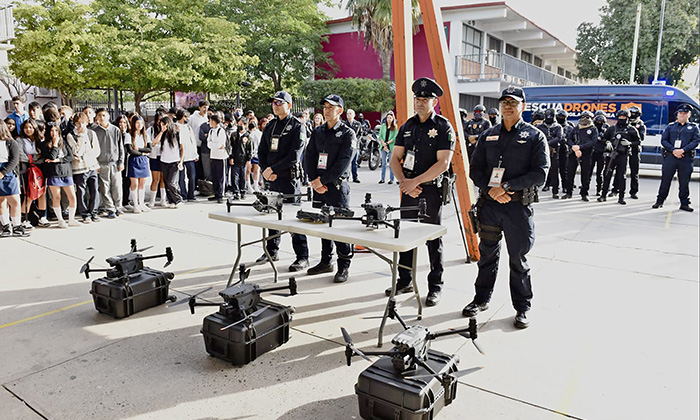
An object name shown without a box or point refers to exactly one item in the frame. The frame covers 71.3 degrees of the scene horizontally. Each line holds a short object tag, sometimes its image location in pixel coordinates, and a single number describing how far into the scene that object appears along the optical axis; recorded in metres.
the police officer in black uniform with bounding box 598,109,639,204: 10.42
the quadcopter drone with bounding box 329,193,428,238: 3.81
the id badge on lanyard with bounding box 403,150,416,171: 4.57
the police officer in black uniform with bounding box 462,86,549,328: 3.98
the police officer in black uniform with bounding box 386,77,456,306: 4.40
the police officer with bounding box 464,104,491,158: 11.41
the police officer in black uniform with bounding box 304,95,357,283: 5.07
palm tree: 23.80
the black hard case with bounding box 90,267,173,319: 4.09
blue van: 14.50
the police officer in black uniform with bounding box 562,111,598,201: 11.08
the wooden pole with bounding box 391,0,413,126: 5.73
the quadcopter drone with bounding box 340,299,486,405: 2.58
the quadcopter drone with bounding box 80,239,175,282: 4.14
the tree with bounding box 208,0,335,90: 27.27
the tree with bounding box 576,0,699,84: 29.41
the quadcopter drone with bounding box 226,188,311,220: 4.38
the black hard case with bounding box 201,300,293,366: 3.32
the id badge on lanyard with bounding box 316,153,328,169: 5.18
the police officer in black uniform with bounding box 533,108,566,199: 11.41
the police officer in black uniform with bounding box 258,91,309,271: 5.47
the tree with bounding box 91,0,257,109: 19.84
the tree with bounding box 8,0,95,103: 18.70
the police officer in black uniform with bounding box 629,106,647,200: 10.50
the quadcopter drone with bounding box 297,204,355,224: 4.04
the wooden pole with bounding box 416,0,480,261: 5.69
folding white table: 3.47
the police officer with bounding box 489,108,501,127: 11.86
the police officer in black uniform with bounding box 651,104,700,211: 9.27
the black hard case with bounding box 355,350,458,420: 2.51
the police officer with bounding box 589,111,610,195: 11.05
